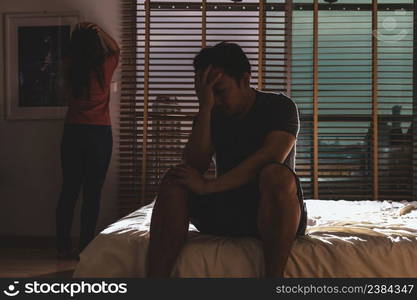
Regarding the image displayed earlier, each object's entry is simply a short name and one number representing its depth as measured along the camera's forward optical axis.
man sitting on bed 1.84
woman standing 3.56
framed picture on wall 4.36
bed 1.96
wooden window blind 4.32
